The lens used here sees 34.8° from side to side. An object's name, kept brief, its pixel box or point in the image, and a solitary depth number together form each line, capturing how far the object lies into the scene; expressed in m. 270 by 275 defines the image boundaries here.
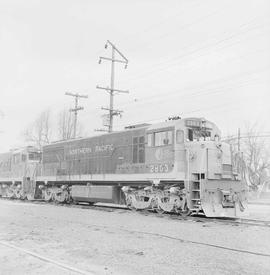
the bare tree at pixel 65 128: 52.28
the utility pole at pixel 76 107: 41.75
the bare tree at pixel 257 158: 46.44
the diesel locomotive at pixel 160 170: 14.92
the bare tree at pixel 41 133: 56.00
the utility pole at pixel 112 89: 32.81
